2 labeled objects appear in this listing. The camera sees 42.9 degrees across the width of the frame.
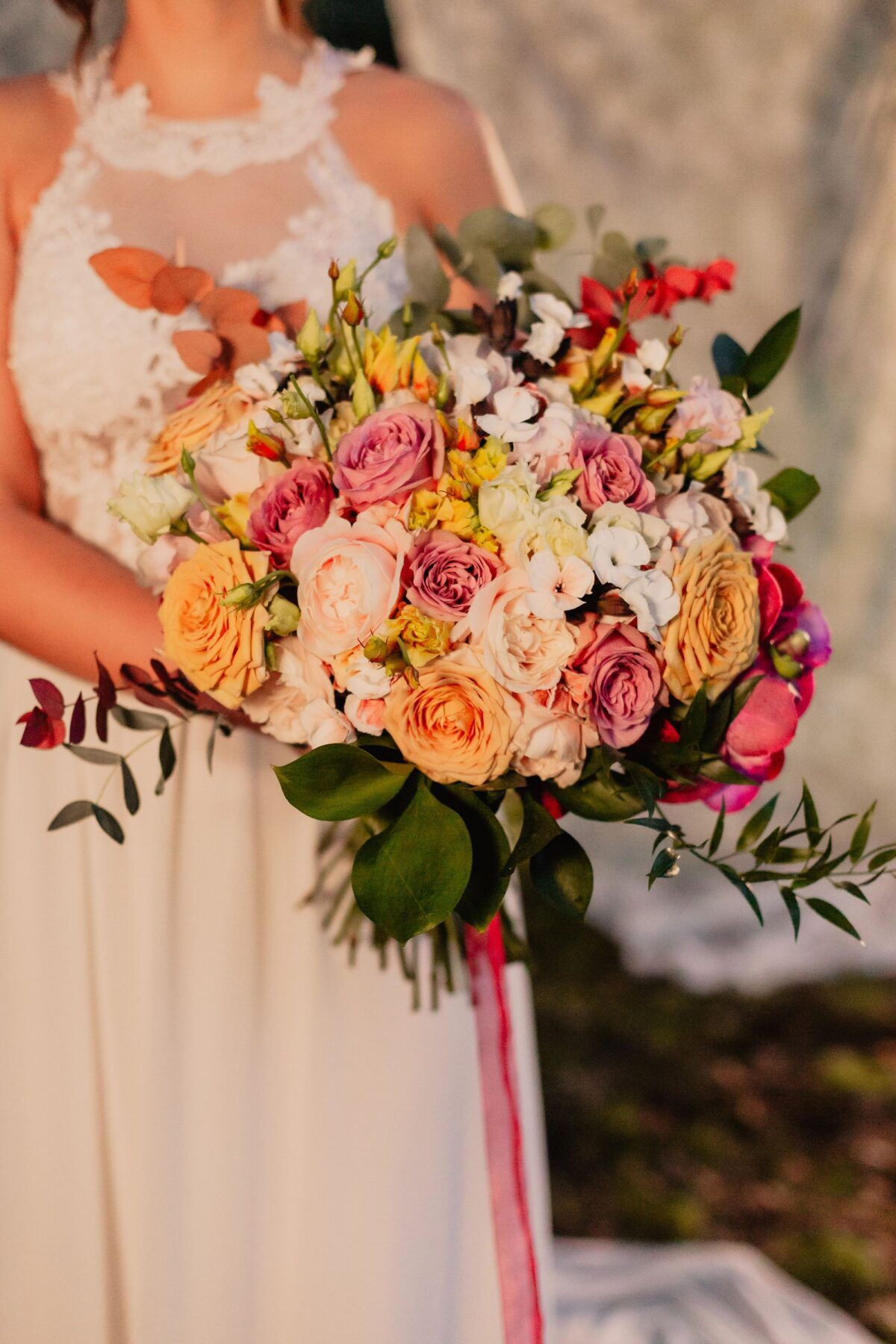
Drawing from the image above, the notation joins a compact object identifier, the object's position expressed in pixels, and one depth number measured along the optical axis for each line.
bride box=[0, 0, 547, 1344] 1.15
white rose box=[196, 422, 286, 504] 0.88
